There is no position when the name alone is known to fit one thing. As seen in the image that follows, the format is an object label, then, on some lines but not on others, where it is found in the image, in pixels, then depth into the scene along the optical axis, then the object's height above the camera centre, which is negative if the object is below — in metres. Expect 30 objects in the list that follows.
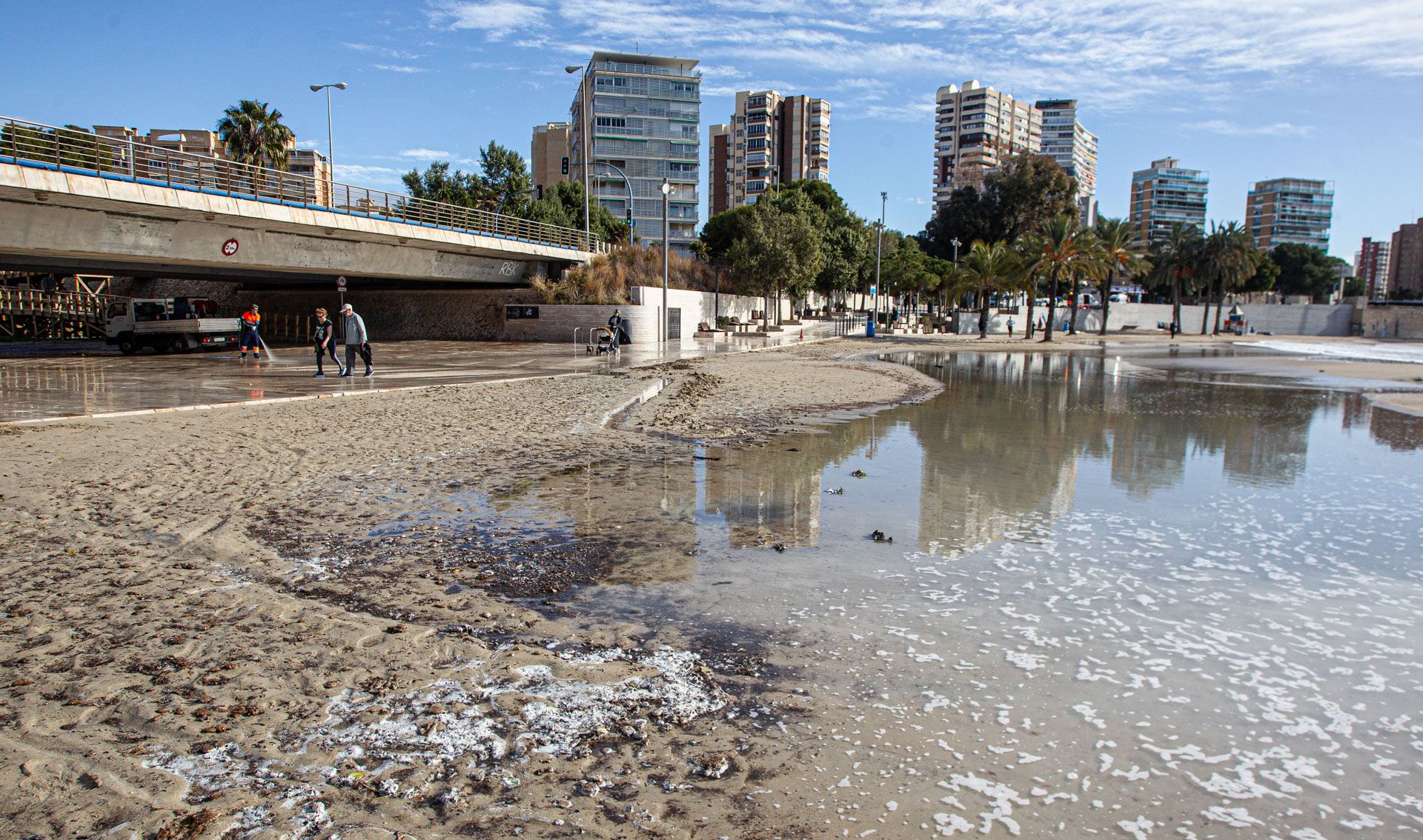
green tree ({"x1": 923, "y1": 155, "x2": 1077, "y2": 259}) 80.19 +11.88
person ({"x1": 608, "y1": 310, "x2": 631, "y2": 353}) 33.47 -0.35
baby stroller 32.38 -1.01
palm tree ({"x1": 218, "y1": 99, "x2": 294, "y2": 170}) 49.47 +10.58
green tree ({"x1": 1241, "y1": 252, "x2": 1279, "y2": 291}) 107.56 +6.60
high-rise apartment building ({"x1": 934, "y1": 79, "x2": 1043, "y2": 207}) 194.12 +46.84
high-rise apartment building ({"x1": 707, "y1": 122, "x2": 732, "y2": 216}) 165.25 +29.60
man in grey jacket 20.53 -0.56
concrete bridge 23.53 +3.19
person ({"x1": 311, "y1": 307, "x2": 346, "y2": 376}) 21.00 -0.60
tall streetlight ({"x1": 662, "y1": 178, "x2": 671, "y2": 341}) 34.88 +3.20
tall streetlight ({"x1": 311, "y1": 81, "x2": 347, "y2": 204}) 34.69 +8.01
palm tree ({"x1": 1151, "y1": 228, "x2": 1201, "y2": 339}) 78.62 +6.58
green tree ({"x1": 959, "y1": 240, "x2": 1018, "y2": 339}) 54.53 +3.59
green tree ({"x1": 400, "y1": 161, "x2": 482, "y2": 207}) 71.88 +11.39
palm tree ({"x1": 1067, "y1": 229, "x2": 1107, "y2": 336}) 52.56 +4.19
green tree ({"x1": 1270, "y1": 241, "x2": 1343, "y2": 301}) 116.12 +7.96
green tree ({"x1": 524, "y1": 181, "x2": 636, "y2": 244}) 65.00 +8.78
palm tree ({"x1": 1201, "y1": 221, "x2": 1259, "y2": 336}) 76.38 +6.69
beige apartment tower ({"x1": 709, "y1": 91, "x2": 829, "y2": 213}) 157.00 +33.76
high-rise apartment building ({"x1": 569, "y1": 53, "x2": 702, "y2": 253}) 118.25 +26.51
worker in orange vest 28.17 -0.67
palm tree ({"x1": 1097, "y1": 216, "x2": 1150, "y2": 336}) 58.97 +5.28
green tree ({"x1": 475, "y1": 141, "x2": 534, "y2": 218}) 70.94 +11.75
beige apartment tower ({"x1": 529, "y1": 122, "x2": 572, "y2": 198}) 145.50 +28.74
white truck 31.81 -0.60
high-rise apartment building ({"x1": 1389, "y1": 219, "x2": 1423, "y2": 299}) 175.12 +15.93
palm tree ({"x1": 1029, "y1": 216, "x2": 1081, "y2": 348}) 52.03 +4.72
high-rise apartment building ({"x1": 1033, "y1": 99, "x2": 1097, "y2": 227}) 192.64 +26.58
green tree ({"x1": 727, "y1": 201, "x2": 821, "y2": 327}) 52.72 +4.37
